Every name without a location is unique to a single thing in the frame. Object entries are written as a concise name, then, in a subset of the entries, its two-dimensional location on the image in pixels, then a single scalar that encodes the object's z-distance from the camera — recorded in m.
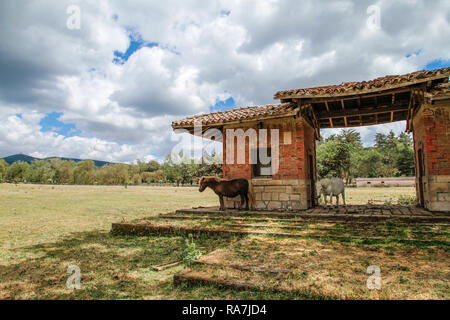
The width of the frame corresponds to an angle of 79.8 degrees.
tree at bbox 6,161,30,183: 66.57
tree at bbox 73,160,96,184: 74.75
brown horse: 8.91
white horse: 8.80
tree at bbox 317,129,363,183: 36.38
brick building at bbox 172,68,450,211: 7.16
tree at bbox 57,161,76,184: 78.25
